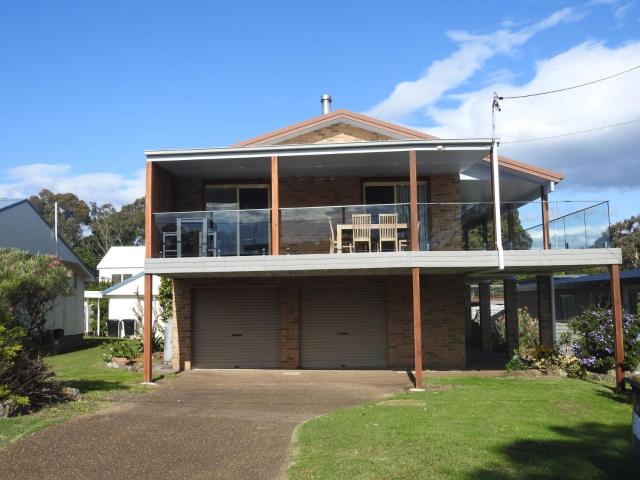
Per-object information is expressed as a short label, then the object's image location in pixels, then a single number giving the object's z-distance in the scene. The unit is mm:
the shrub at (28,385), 9953
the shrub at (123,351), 17219
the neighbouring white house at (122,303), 33297
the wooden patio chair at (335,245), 14859
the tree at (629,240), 39594
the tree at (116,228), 69375
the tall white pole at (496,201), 14117
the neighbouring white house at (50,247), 22250
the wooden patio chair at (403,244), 14948
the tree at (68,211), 67250
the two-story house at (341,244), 14430
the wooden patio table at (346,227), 14781
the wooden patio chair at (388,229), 14859
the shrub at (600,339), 14047
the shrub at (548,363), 14580
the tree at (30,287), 10828
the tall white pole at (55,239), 24803
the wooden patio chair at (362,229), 14820
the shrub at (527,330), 20469
